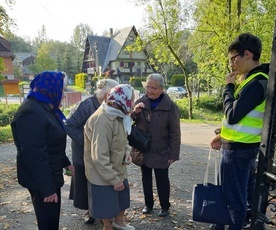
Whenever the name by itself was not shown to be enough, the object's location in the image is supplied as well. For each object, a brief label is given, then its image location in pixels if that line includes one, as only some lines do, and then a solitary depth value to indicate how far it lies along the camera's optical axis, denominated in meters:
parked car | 28.84
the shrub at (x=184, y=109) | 17.80
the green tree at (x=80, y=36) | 67.25
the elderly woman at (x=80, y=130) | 2.98
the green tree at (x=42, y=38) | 84.35
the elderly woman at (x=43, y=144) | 2.12
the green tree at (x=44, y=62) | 49.22
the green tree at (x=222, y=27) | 10.60
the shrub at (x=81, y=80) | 43.97
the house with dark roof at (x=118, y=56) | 43.78
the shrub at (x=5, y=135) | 9.54
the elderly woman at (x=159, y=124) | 3.40
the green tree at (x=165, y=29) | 14.50
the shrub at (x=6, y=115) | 13.32
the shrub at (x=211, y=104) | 21.09
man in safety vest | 2.26
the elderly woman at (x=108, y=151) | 2.51
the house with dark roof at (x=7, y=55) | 38.82
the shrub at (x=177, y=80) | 42.47
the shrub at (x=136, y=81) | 41.78
